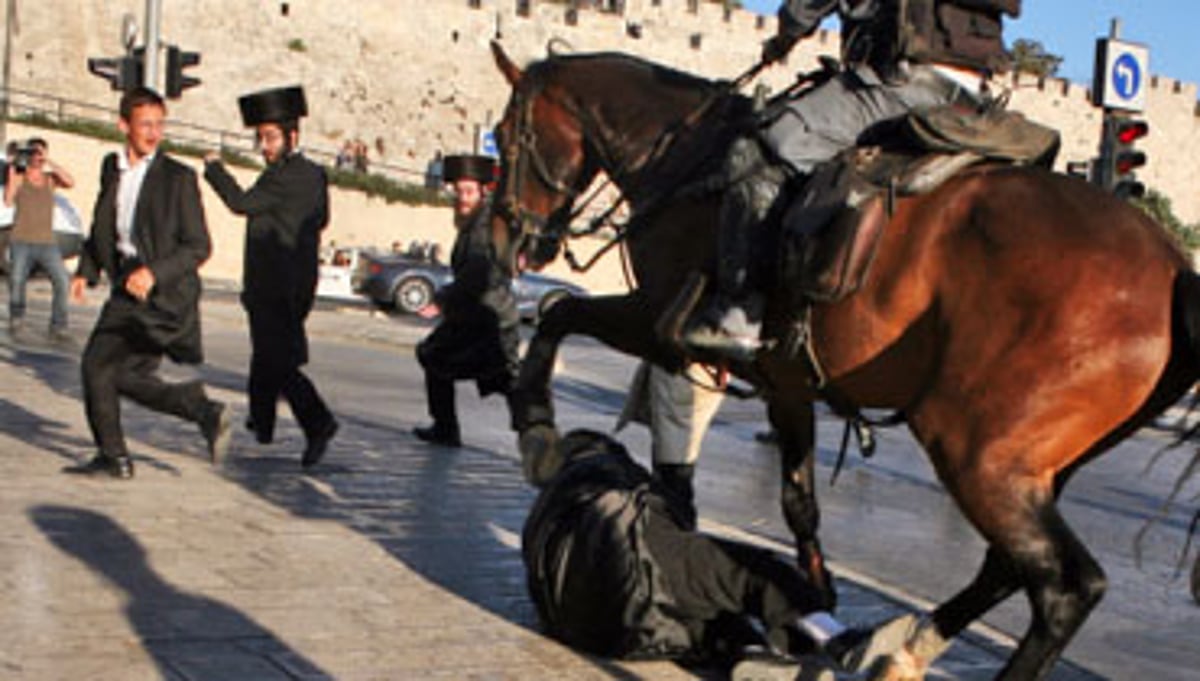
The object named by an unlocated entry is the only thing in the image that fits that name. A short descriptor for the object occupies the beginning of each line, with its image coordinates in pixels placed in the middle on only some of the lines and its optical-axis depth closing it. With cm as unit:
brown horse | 506
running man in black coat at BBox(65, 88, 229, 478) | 904
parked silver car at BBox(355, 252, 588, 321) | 3553
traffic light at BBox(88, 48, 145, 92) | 1989
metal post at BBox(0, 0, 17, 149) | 4839
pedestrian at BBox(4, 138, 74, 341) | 1811
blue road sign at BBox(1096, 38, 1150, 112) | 1744
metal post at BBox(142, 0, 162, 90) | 1983
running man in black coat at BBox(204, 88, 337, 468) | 1020
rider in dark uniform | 600
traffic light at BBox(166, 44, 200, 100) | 2030
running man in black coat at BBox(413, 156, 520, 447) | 1159
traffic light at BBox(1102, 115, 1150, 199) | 1598
